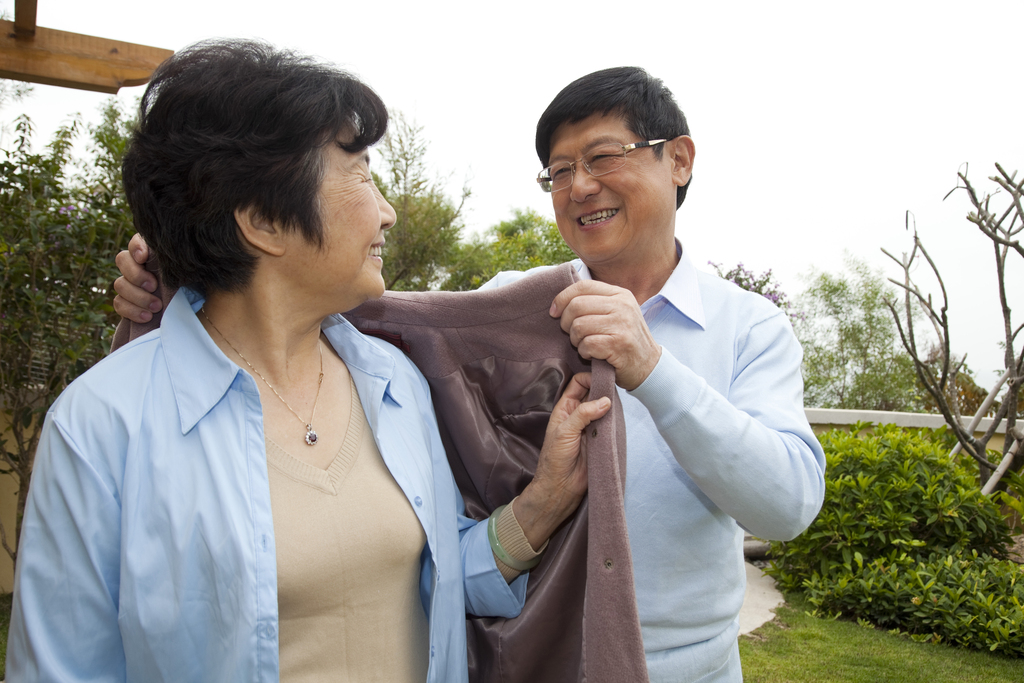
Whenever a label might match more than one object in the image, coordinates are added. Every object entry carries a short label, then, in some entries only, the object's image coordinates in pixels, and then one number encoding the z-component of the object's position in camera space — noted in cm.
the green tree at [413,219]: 1461
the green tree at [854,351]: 1520
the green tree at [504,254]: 1530
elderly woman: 124
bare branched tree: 549
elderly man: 147
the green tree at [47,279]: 477
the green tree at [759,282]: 976
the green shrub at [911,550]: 468
